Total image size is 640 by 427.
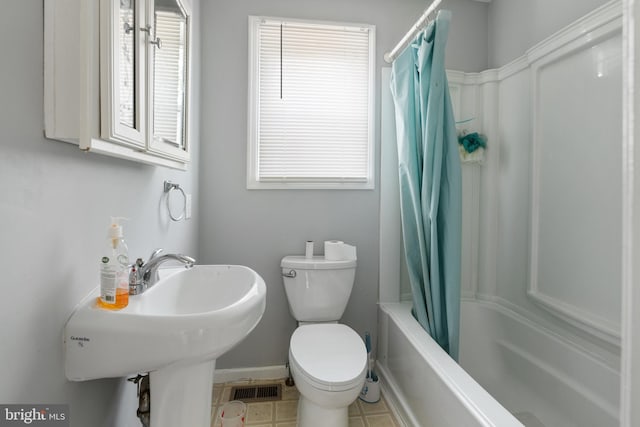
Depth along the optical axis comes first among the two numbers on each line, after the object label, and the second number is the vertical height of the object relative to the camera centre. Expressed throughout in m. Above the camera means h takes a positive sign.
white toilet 1.29 -0.64
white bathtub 1.20 -0.76
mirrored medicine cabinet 0.67 +0.30
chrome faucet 0.94 -0.20
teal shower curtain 1.44 +0.14
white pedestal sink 0.75 -0.33
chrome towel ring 1.39 +0.06
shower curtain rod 1.42 +0.87
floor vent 1.81 -1.07
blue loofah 1.98 +0.41
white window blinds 1.96 +0.62
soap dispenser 0.80 -0.17
